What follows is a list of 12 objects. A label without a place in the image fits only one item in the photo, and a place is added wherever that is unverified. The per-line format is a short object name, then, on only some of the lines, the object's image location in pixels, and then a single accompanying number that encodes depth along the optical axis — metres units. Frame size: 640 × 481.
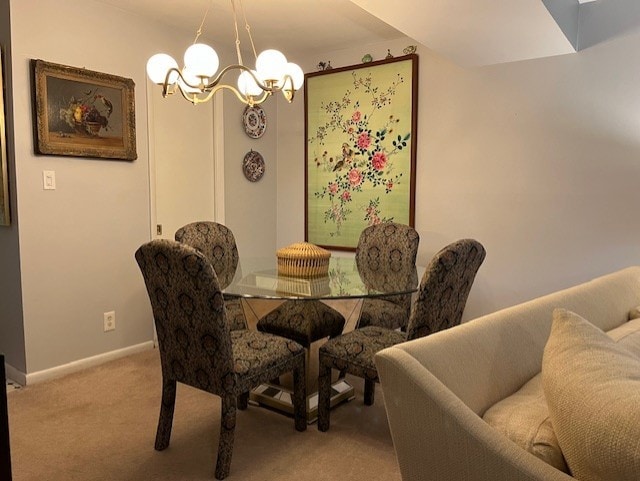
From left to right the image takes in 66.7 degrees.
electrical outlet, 3.20
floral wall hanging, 3.61
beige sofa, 0.92
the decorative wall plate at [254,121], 4.03
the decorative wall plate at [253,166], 4.07
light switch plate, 2.82
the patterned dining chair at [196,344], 1.79
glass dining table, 2.12
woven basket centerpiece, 2.50
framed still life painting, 2.77
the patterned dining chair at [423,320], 1.90
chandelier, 2.09
